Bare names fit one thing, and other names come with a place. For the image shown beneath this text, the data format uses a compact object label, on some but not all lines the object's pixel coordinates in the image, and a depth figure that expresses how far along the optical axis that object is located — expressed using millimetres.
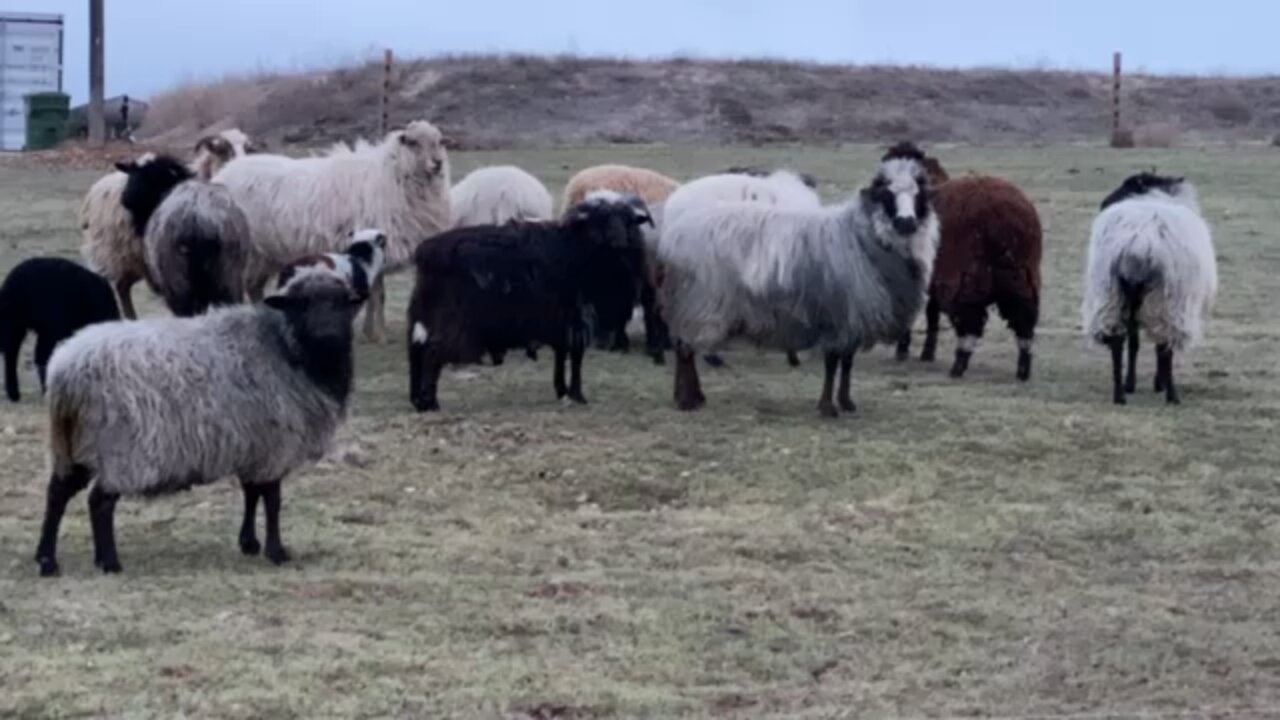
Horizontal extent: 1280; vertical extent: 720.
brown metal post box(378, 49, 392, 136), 37372
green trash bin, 42844
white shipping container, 46094
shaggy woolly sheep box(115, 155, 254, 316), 14133
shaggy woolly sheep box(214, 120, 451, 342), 15523
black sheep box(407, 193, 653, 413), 12773
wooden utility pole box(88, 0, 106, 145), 38438
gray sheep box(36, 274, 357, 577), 8570
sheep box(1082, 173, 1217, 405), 12797
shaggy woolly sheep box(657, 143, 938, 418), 12609
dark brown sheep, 14000
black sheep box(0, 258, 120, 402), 12781
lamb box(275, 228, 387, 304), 9383
